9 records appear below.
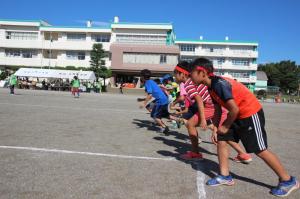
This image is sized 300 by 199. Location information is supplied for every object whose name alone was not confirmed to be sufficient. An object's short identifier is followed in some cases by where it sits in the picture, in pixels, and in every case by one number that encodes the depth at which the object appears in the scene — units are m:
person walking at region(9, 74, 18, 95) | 17.38
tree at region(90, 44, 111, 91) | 38.97
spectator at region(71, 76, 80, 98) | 18.37
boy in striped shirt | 3.94
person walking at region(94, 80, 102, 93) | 32.91
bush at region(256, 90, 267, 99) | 40.28
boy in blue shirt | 6.04
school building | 44.77
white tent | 30.27
